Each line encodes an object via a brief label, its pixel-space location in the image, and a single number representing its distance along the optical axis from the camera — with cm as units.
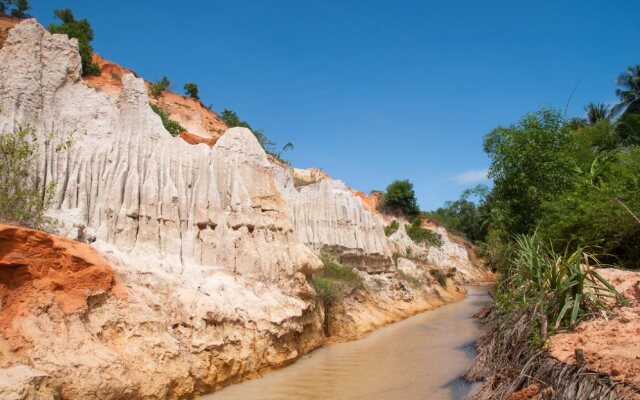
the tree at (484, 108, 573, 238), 1661
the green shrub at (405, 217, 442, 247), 5053
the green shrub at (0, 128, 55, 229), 923
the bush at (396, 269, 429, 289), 2932
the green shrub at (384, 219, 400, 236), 4621
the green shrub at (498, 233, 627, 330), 759
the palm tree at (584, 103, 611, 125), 3720
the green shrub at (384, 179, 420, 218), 5966
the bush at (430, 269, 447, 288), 3547
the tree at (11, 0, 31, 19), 4522
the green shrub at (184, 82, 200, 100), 5153
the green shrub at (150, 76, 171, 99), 4628
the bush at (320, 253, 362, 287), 2166
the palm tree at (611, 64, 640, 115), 3186
